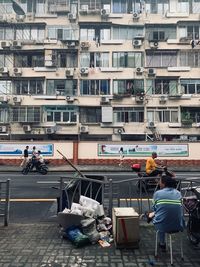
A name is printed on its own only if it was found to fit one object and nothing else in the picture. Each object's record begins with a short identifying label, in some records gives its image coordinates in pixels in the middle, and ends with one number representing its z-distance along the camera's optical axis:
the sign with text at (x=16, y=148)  27.48
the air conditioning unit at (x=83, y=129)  35.41
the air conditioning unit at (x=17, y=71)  36.72
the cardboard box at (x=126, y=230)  5.63
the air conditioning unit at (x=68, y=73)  36.41
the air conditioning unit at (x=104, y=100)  35.84
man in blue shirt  5.16
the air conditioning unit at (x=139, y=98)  35.78
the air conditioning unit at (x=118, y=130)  35.44
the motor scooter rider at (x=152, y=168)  11.73
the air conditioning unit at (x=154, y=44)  36.78
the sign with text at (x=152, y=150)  27.16
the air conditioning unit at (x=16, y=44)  37.09
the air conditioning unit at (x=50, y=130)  35.22
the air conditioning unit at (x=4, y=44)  37.12
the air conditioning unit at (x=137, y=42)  36.88
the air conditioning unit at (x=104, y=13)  37.43
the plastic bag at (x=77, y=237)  5.71
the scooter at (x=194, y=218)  5.71
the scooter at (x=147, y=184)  7.48
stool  5.02
